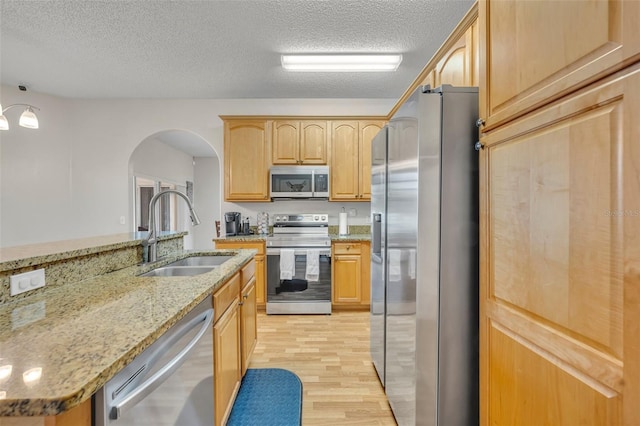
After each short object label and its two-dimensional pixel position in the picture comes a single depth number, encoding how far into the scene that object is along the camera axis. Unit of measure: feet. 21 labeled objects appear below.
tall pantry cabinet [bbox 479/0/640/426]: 1.92
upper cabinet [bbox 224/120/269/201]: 12.07
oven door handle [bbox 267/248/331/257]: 10.93
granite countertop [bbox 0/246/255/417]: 1.77
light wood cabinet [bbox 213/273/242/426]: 4.38
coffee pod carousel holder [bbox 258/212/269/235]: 12.85
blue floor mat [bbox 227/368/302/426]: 5.53
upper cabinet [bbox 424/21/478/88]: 5.34
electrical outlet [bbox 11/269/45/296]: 3.44
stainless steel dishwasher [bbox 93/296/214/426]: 2.24
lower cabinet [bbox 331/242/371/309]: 11.19
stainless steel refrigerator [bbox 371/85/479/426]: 3.86
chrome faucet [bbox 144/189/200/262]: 5.56
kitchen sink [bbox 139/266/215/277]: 5.80
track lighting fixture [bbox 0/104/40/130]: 8.42
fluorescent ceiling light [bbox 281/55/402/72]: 9.37
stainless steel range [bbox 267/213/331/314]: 10.91
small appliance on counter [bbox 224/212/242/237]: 12.23
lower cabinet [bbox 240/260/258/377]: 6.22
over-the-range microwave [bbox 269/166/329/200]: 11.97
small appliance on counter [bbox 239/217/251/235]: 12.74
